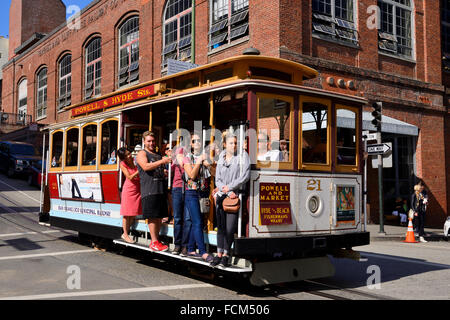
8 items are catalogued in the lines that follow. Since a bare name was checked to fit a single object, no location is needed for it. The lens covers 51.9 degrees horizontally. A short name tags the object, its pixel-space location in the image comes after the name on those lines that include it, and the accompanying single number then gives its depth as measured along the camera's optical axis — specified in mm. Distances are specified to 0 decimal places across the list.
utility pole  13625
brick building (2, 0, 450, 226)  15906
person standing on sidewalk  14195
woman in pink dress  8211
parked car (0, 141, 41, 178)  26188
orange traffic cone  13758
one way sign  13109
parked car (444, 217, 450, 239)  14906
